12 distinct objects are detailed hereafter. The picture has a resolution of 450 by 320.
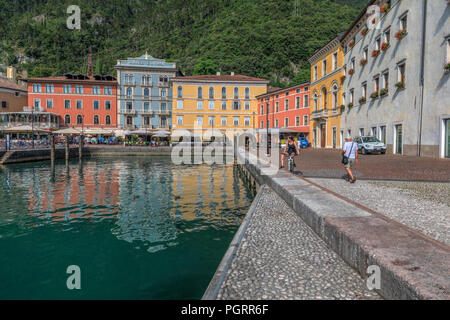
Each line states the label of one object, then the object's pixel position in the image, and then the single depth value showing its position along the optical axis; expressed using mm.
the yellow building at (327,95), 32188
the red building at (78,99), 53125
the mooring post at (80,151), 34106
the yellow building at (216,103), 53156
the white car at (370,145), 21486
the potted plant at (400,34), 19609
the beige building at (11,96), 52406
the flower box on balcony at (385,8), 21922
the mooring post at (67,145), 31188
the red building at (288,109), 41625
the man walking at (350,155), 9633
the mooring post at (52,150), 27900
